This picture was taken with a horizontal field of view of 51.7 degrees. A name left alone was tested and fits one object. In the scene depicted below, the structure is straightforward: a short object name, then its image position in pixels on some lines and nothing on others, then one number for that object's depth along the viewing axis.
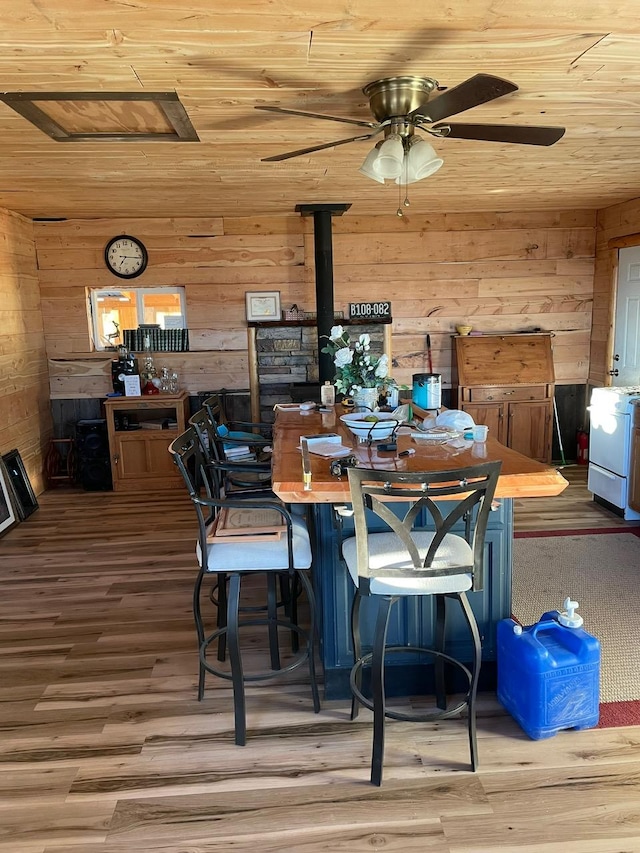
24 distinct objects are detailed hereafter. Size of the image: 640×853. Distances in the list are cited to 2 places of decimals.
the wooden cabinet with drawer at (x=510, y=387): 6.31
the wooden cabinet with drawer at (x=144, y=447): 6.03
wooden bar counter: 2.57
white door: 5.89
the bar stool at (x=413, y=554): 1.99
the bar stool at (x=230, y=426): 3.80
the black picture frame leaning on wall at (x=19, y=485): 5.27
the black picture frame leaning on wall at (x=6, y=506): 5.04
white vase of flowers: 3.54
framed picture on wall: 6.42
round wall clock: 6.25
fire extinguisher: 6.57
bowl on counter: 2.99
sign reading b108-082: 6.47
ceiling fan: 2.35
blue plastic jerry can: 2.37
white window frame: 6.45
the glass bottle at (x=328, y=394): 4.05
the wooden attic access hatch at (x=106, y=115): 2.74
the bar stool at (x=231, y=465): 3.13
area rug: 2.78
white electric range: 4.82
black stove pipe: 5.72
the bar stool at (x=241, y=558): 2.43
